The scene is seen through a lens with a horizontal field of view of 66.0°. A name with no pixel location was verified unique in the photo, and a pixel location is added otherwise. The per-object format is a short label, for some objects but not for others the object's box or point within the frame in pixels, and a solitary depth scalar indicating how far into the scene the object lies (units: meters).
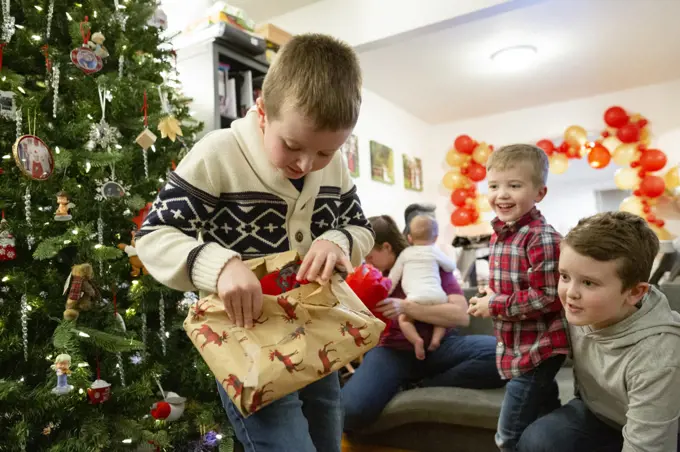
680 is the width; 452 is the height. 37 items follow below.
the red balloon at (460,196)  6.27
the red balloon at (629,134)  5.50
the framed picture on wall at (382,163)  5.65
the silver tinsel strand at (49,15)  1.95
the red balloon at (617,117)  5.73
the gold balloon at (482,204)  6.12
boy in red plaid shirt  1.57
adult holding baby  2.20
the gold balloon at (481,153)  6.24
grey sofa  2.04
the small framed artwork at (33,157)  1.70
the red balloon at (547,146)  5.79
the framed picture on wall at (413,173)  6.49
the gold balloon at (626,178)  5.40
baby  2.28
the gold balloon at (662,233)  5.02
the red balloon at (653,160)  5.20
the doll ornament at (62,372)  1.64
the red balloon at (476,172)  6.19
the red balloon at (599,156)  5.54
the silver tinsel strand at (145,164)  2.10
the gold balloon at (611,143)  5.62
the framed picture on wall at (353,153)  5.02
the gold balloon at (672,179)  5.10
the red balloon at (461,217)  6.20
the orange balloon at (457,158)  6.46
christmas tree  1.73
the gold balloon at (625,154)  5.44
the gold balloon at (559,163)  5.70
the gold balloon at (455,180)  6.38
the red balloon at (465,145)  6.43
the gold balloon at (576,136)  5.75
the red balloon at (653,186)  5.07
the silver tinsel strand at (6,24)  1.82
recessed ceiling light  4.83
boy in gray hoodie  1.29
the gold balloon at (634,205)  5.23
